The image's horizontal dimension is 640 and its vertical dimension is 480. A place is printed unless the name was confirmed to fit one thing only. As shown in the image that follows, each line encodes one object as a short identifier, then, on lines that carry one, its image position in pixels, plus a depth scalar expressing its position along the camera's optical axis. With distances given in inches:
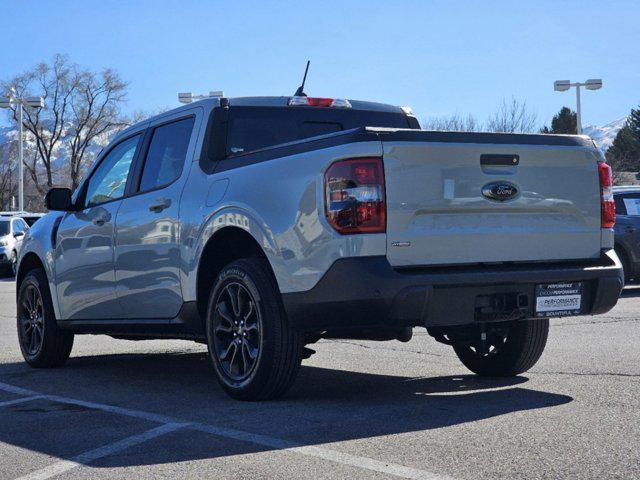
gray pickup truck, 220.8
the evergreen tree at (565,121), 2755.9
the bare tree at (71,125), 2568.9
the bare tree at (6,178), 3062.3
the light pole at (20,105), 1747.0
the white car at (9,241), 1141.1
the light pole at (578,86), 1563.7
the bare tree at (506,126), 1726.1
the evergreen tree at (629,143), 2924.2
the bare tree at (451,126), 1735.2
